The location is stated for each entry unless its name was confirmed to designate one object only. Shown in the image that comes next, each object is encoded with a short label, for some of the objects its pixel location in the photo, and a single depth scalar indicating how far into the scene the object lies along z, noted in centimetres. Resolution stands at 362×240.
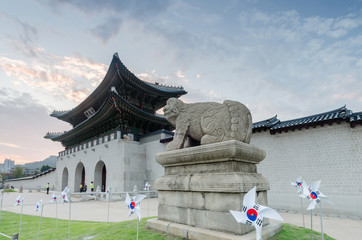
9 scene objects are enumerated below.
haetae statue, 431
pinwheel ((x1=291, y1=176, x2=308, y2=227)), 772
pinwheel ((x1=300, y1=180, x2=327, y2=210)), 420
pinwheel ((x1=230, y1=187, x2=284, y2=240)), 235
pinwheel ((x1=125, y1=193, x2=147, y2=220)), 418
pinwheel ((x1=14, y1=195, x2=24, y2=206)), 840
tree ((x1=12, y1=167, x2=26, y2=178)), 6628
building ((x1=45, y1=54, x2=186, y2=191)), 1945
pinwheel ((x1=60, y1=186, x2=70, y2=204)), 717
